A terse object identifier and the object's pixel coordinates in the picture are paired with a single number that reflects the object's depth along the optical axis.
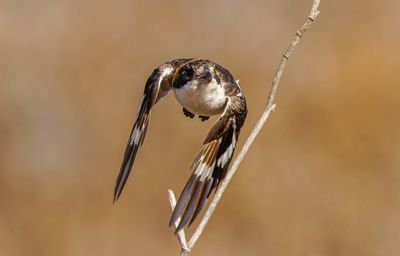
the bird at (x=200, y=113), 8.22
